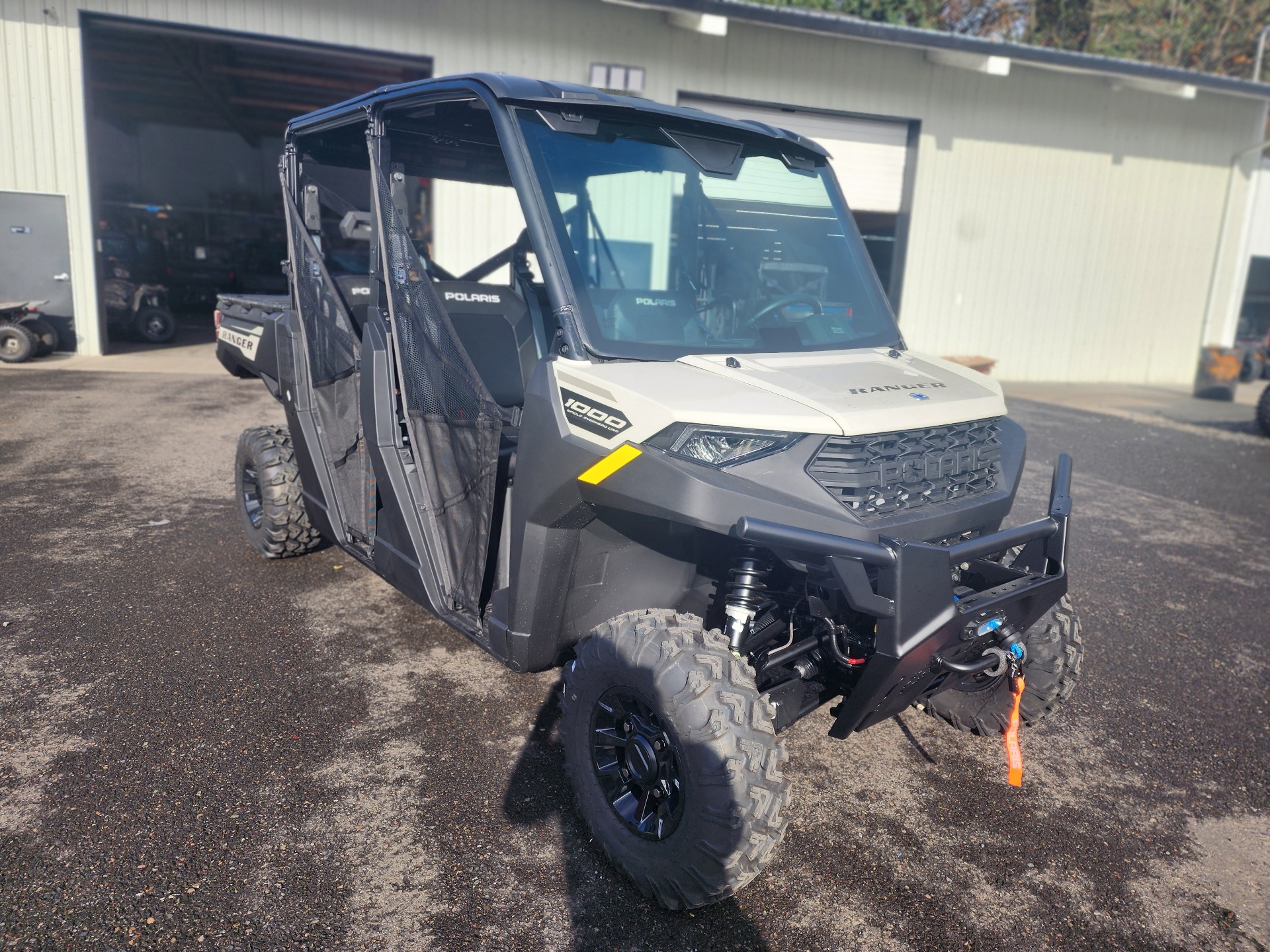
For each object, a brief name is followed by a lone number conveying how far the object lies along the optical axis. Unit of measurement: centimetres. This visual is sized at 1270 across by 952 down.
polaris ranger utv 232
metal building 1210
